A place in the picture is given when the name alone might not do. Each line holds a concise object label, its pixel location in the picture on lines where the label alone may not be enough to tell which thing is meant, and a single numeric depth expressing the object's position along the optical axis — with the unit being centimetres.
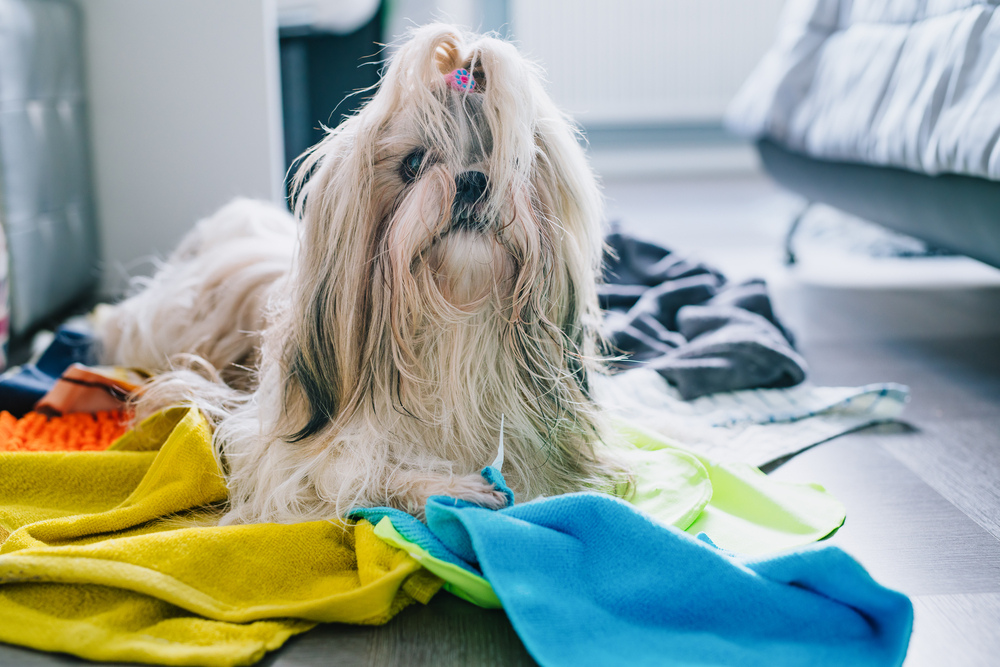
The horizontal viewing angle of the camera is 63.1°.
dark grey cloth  179
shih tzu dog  111
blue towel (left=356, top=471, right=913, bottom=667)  93
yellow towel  95
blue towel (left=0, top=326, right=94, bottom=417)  161
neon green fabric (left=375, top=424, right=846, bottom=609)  121
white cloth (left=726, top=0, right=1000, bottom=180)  181
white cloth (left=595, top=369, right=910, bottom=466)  158
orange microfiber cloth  147
